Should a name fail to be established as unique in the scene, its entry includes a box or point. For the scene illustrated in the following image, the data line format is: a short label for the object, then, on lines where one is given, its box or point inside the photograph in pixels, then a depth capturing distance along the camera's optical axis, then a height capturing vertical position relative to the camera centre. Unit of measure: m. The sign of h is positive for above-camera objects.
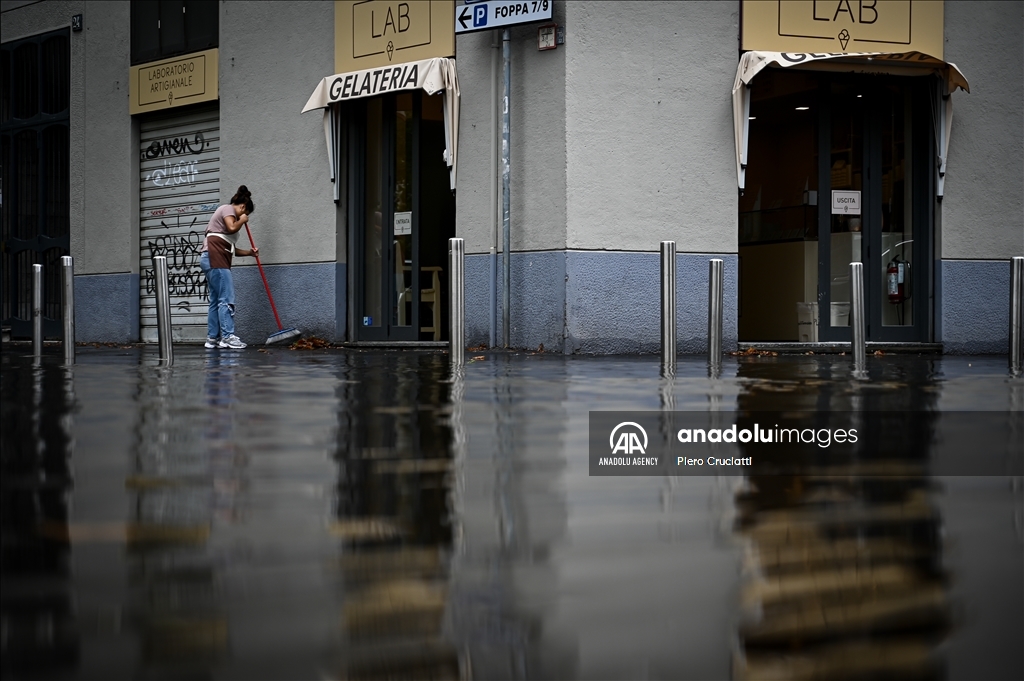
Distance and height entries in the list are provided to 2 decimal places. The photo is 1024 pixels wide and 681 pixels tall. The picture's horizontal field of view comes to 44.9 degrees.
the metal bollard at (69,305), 10.41 +0.04
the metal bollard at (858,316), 9.28 -0.07
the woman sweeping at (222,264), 16.06 +0.59
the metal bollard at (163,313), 10.07 -0.03
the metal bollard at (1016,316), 9.64 -0.07
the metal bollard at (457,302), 9.73 +0.05
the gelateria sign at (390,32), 14.98 +3.44
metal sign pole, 14.23 +1.32
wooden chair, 16.12 +0.20
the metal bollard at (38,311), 11.52 -0.02
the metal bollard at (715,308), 9.38 +0.00
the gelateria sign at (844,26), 14.36 +3.31
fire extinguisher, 15.54 +0.34
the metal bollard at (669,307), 9.33 +0.01
